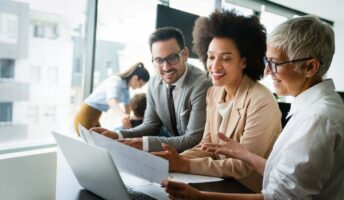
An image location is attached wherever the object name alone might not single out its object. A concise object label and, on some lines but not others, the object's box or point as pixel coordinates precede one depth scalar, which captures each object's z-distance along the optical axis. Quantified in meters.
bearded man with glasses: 1.68
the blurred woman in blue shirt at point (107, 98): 3.49
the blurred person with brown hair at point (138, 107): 2.99
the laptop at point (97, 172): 0.81
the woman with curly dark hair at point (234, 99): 1.28
